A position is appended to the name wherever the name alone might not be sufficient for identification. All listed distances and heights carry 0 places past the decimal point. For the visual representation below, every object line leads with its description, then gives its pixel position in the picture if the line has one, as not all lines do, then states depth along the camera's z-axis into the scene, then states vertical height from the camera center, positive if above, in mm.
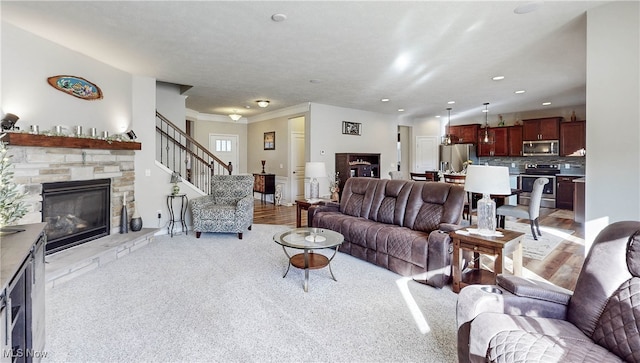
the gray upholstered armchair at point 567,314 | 1320 -700
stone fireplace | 3223 +145
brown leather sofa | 3047 -565
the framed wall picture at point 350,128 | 7793 +1294
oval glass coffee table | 2949 -652
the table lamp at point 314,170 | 5095 +123
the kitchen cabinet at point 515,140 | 8461 +1046
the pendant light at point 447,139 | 8228 +1040
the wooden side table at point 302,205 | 5043 -463
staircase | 5938 +527
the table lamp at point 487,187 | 2691 -85
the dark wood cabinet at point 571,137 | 7527 +1017
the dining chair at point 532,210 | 4703 -511
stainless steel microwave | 7879 +797
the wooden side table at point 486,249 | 2584 -639
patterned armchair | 4832 -585
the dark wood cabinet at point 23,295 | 1162 -558
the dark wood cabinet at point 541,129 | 7816 +1287
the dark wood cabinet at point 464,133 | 9169 +1360
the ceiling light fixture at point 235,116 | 8062 +1632
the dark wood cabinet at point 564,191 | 7383 -347
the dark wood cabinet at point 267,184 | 8555 -189
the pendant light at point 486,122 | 7809 +1636
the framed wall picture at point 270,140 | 8539 +1057
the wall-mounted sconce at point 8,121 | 2977 +552
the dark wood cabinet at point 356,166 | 7504 +303
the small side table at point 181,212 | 5164 -606
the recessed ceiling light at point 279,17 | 2831 +1511
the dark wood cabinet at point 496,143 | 8672 +995
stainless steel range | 7738 -92
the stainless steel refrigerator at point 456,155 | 9398 +711
